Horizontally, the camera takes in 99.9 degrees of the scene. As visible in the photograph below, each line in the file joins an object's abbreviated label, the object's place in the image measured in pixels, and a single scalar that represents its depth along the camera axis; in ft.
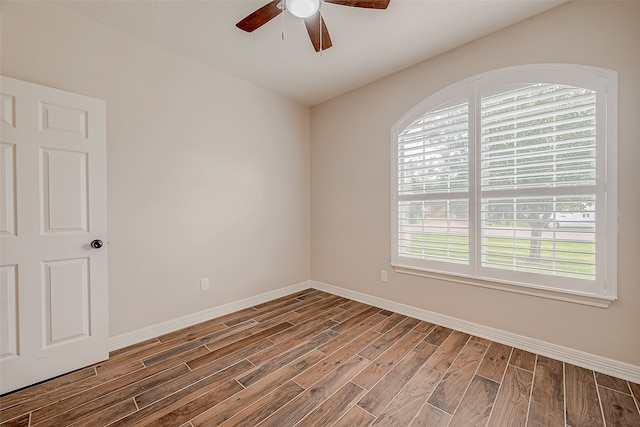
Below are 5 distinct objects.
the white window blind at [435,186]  8.46
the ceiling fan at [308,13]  5.53
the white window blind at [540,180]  6.52
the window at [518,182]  6.38
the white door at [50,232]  5.86
